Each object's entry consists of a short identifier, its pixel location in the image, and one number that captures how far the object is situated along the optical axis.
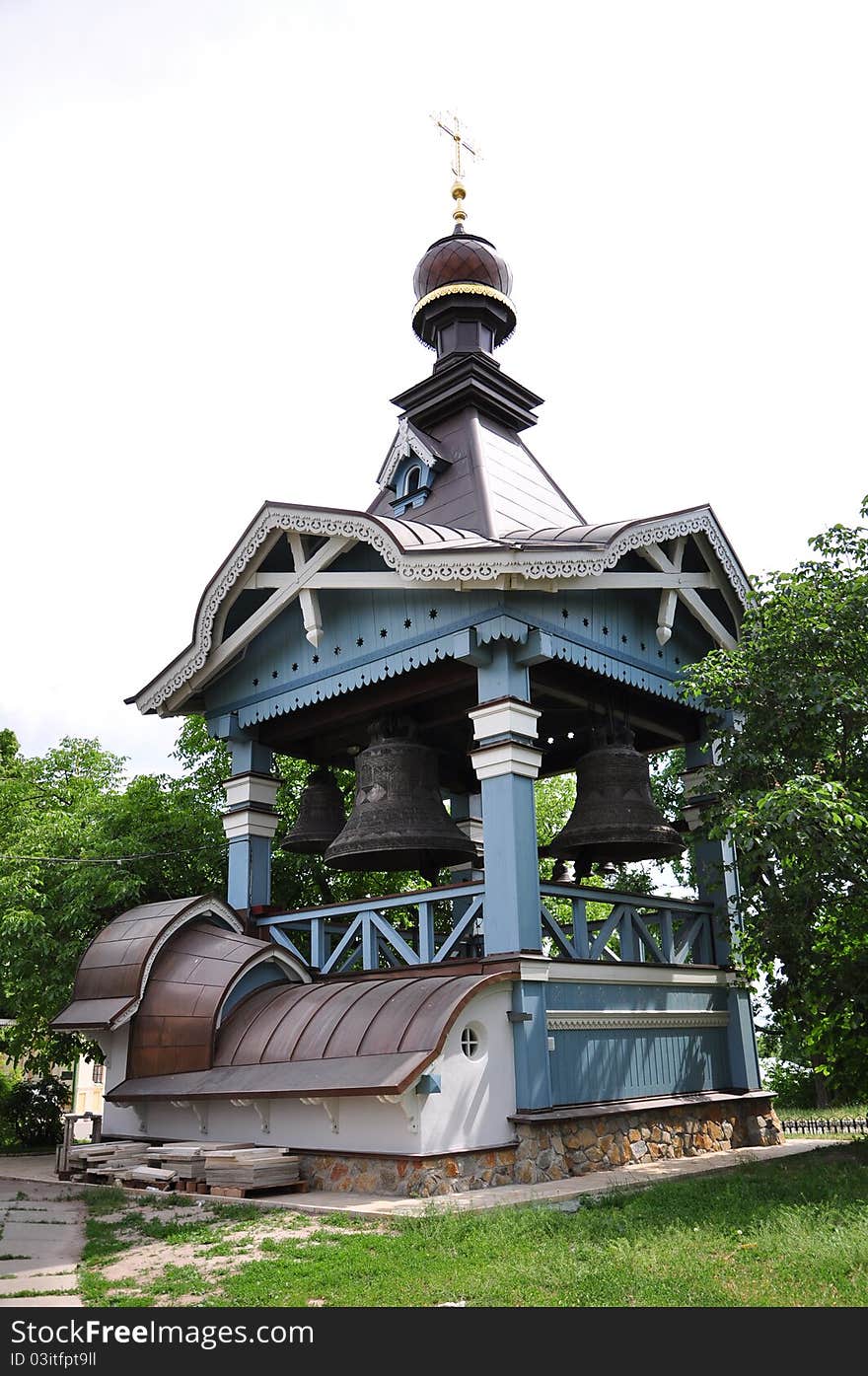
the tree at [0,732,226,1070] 14.54
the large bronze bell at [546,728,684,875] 10.57
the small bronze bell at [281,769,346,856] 12.32
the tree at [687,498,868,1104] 8.48
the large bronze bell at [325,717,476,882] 10.24
